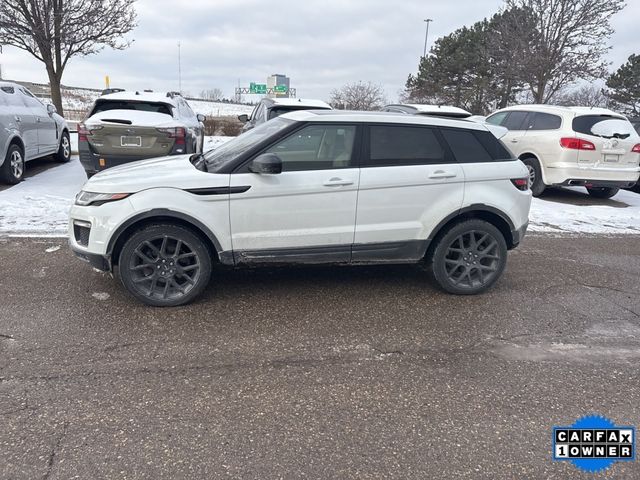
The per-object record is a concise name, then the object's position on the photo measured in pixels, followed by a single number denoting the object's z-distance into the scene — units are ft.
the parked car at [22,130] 26.86
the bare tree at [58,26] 35.76
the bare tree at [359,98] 118.62
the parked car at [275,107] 30.86
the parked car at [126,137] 24.49
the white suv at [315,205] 13.11
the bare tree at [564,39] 55.36
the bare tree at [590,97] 116.89
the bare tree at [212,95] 250.16
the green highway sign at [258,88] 202.80
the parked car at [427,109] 24.33
